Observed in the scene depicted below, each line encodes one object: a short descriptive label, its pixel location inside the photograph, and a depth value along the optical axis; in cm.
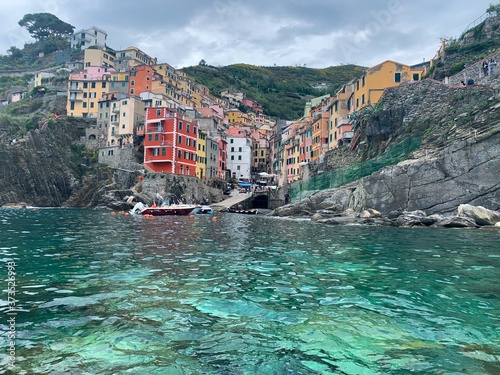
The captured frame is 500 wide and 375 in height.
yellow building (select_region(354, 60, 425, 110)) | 5100
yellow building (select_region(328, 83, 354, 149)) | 5428
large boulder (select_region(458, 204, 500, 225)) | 2695
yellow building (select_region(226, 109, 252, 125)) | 12825
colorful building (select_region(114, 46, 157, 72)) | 10350
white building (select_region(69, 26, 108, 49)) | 12962
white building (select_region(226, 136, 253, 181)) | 9600
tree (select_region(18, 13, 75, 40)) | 14200
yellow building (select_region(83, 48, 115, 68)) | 10500
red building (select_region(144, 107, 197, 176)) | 6588
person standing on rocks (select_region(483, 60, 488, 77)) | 4061
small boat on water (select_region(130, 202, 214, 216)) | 4459
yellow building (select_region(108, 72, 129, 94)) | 8531
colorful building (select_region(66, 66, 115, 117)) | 8600
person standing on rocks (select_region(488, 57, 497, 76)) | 3976
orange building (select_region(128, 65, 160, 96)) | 8388
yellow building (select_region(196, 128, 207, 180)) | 7425
